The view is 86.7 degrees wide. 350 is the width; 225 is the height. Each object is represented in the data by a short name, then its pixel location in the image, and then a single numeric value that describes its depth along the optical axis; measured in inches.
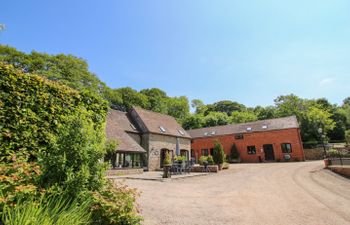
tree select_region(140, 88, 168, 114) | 1807.3
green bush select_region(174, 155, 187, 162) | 591.2
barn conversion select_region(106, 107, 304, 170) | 685.9
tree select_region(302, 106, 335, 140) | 1317.7
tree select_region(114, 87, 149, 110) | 1615.4
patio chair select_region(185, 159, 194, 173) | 616.3
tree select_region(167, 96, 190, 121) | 1980.8
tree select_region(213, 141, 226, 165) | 745.0
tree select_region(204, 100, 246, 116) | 2458.2
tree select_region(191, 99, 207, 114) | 2449.6
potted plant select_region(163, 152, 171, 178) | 485.4
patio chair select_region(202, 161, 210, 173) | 657.4
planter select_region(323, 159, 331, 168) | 571.2
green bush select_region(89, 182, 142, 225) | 128.6
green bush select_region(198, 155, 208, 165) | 678.3
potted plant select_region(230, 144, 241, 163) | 1150.5
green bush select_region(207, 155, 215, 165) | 701.1
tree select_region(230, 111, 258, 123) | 1844.2
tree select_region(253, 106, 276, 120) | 1826.2
